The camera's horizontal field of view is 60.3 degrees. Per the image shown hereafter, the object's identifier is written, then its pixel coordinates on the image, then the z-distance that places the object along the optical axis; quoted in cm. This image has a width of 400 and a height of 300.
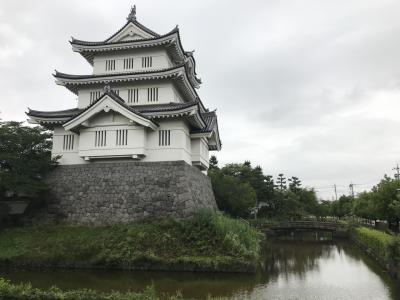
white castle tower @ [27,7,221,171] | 1834
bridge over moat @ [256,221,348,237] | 3575
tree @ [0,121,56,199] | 1717
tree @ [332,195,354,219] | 5389
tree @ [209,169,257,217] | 2948
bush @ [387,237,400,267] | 1376
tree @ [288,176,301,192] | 4979
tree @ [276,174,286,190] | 5266
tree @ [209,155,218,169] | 3947
